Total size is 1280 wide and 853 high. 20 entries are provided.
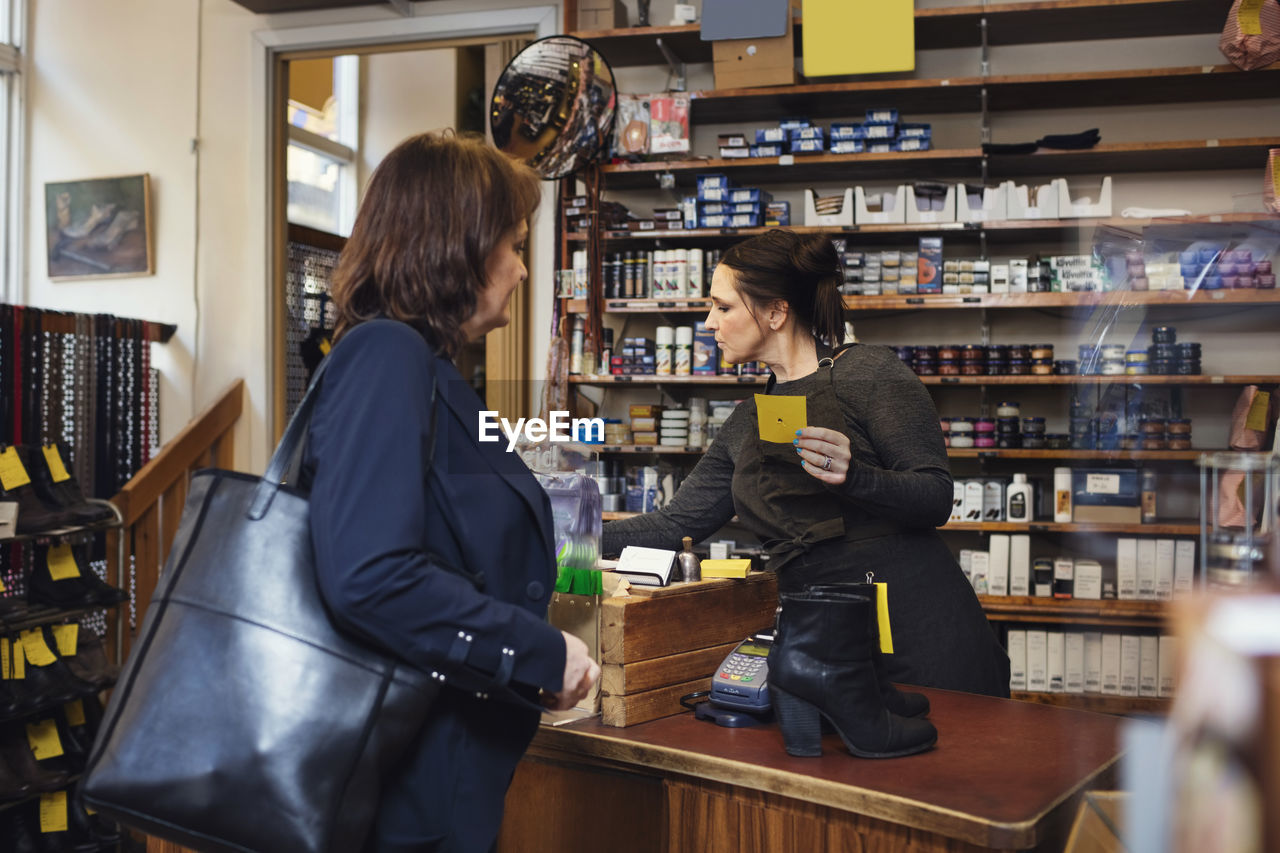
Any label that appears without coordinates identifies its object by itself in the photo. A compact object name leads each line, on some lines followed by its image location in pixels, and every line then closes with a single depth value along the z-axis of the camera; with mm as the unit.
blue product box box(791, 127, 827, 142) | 4391
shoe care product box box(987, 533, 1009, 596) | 4184
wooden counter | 1364
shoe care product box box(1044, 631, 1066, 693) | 4098
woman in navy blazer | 1146
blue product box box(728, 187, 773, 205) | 4469
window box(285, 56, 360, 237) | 6730
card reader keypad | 1741
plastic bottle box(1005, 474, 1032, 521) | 4133
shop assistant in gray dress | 2150
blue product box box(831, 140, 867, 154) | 4352
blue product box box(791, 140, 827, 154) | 4395
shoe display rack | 3234
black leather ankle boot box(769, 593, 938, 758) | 1468
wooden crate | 1733
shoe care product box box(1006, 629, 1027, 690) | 4129
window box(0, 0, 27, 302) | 5637
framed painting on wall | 5531
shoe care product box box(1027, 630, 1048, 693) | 4125
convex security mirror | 4320
